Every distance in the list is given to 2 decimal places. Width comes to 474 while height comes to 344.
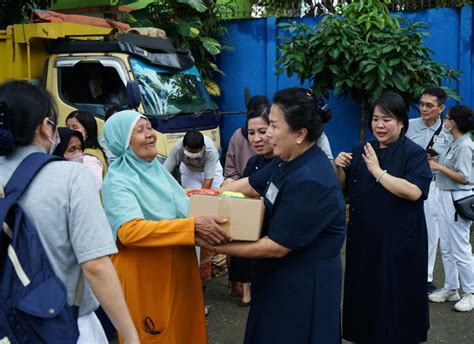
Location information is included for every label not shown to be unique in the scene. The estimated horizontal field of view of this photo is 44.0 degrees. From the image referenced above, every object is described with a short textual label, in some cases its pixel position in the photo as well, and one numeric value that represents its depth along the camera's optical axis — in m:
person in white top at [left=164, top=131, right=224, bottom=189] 5.61
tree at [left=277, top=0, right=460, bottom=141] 7.70
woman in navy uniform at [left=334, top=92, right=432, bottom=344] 3.56
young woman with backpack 1.89
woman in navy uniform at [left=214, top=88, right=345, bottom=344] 2.49
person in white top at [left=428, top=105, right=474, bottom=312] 4.94
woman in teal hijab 2.76
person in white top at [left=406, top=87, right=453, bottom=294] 5.32
